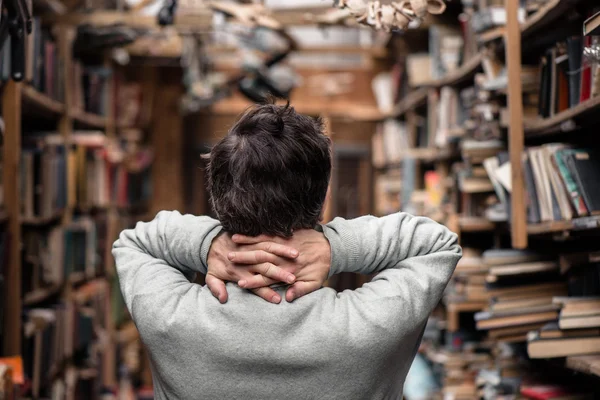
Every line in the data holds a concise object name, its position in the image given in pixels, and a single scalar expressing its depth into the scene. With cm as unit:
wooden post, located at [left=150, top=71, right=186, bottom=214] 617
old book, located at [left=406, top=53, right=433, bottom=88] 414
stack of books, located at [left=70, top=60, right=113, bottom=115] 395
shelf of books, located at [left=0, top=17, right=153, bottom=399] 263
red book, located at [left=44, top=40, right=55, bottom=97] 328
